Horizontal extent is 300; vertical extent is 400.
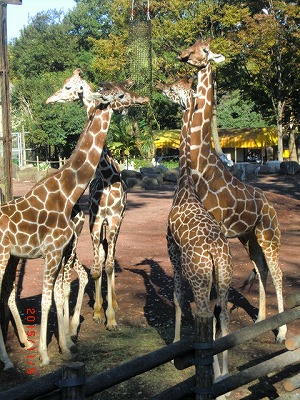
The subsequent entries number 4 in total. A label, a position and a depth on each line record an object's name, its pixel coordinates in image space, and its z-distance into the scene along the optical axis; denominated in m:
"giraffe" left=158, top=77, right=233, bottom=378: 5.73
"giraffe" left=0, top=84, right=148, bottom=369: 6.40
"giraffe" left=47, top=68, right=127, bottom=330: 8.03
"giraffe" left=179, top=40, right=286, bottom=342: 7.30
